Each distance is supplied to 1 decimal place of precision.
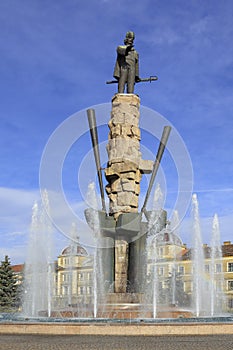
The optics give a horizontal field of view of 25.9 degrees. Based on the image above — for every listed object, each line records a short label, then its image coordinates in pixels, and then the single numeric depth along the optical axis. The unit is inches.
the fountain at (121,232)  643.5
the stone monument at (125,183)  668.7
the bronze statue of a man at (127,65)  762.8
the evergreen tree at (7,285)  1547.7
